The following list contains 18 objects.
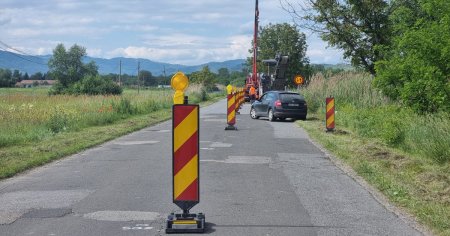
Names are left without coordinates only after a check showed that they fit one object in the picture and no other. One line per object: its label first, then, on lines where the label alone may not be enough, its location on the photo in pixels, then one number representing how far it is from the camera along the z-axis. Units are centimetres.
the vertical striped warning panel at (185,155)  691
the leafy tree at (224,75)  15468
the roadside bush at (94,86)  7106
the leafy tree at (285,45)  7556
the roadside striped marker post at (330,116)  2070
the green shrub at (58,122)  2125
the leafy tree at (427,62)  1420
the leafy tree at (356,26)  2608
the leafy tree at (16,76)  10702
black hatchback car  2772
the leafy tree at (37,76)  13325
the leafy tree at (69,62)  11925
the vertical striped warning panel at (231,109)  2252
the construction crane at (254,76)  4798
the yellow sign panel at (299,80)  3906
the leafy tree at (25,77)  12900
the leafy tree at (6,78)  9301
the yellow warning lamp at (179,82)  878
